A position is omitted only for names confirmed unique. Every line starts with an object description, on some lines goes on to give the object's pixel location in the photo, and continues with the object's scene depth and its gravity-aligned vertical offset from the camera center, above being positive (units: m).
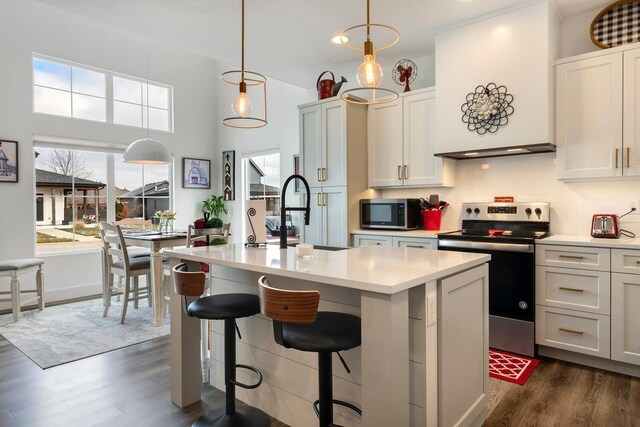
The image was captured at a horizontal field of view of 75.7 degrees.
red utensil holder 4.09 -0.10
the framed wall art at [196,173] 6.38 +0.58
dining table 3.99 -0.37
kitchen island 1.46 -0.57
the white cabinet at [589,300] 2.73 -0.66
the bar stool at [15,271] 4.18 -0.62
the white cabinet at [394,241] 3.64 -0.30
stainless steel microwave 3.98 -0.05
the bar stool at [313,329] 1.48 -0.49
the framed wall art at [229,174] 6.62 +0.57
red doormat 2.78 -1.15
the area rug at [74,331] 3.33 -1.13
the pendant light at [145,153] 4.48 +0.63
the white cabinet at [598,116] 2.91 +0.67
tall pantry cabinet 4.16 +0.44
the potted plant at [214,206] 6.61 +0.05
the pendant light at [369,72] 2.10 +0.70
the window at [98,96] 5.04 +1.54
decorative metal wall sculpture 3.32 +0.81
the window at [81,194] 5.06 +0.22
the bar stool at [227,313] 1.97 -0.50
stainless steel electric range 3.08 -0.48
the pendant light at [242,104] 2.66 +0.69
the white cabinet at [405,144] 3.89 +0.63
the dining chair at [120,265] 4.10 -0.57
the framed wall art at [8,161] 4.59 +0.57
